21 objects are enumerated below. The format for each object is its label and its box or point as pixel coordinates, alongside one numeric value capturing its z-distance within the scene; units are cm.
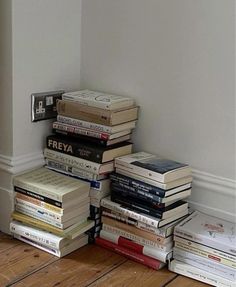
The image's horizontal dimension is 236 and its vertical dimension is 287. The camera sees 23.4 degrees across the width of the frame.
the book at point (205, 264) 166
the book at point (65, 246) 181
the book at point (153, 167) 175
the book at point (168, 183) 174
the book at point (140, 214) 174
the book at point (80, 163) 185
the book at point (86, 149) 185
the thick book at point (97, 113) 186
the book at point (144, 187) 174
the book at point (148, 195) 174
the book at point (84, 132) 187
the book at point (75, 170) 187
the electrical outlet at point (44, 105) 195
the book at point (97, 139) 188
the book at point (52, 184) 180
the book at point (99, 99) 187
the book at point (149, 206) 175
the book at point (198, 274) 166
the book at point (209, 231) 167
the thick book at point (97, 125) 187
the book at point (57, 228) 181
